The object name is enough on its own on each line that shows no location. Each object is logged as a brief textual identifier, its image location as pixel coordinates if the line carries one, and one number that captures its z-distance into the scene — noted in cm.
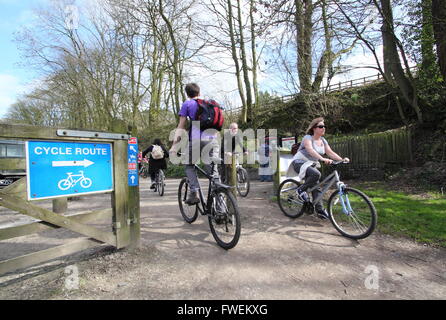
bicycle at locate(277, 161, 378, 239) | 328
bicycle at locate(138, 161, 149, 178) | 1516
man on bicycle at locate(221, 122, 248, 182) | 630
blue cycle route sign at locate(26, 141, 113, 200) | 222
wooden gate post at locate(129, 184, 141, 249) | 289
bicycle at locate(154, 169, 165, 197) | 727
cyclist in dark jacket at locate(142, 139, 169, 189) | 777
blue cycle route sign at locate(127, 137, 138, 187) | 290
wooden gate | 208
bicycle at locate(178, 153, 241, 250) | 293
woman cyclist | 397
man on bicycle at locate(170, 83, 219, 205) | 328
